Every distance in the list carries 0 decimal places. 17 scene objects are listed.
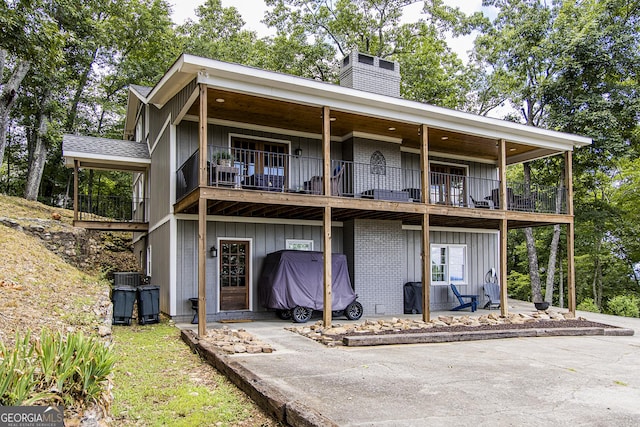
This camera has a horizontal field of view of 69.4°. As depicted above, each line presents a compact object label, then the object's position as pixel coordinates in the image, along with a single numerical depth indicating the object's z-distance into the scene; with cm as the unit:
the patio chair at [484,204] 1412
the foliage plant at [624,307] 1816
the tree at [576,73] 1747
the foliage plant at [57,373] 283
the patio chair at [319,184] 1177
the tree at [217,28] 2742
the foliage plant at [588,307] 1878
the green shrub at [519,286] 2469
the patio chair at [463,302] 1408
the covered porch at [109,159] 1397
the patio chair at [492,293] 1478
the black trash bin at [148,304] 1032
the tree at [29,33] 818
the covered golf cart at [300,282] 1107
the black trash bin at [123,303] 1001
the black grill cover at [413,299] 1358
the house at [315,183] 1012
